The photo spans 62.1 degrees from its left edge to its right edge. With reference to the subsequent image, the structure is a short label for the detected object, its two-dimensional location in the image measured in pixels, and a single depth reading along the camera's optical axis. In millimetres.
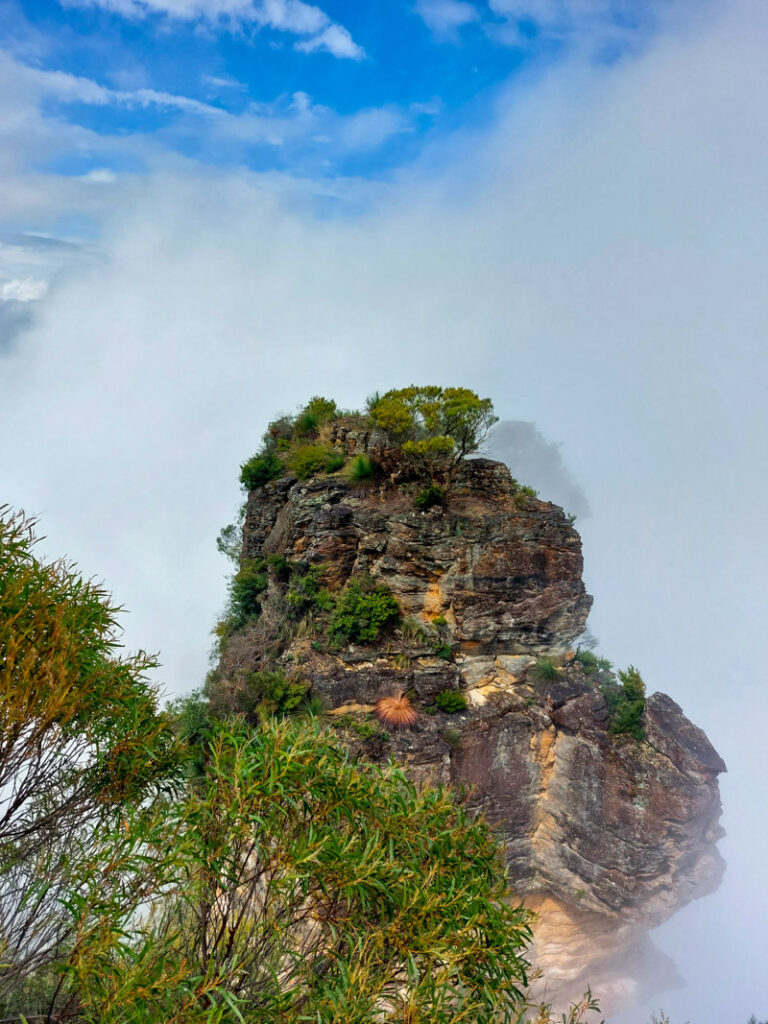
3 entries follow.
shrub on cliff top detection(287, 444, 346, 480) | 20641
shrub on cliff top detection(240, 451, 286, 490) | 23031
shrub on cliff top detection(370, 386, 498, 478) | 18953
